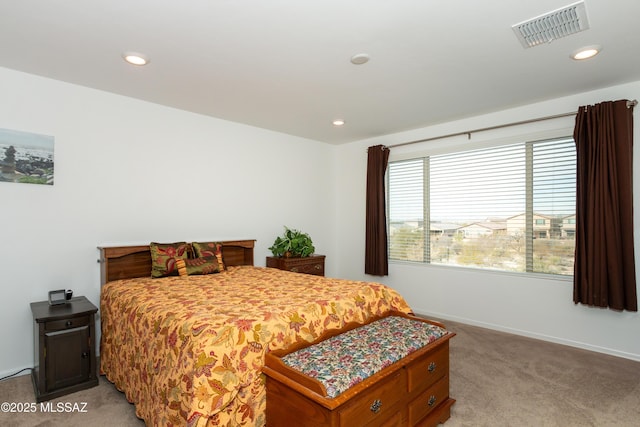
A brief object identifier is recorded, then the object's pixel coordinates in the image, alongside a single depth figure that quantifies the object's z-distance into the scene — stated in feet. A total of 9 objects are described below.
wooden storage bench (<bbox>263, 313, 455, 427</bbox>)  5.12
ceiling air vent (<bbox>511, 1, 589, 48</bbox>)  6.82
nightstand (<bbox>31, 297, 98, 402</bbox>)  8.01
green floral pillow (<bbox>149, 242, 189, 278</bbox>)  10.52
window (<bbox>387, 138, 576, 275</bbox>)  11.82
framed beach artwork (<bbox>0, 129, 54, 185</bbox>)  9.21
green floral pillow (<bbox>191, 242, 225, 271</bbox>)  11.55
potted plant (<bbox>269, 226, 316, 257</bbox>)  14.71
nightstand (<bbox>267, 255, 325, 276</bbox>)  14.17
